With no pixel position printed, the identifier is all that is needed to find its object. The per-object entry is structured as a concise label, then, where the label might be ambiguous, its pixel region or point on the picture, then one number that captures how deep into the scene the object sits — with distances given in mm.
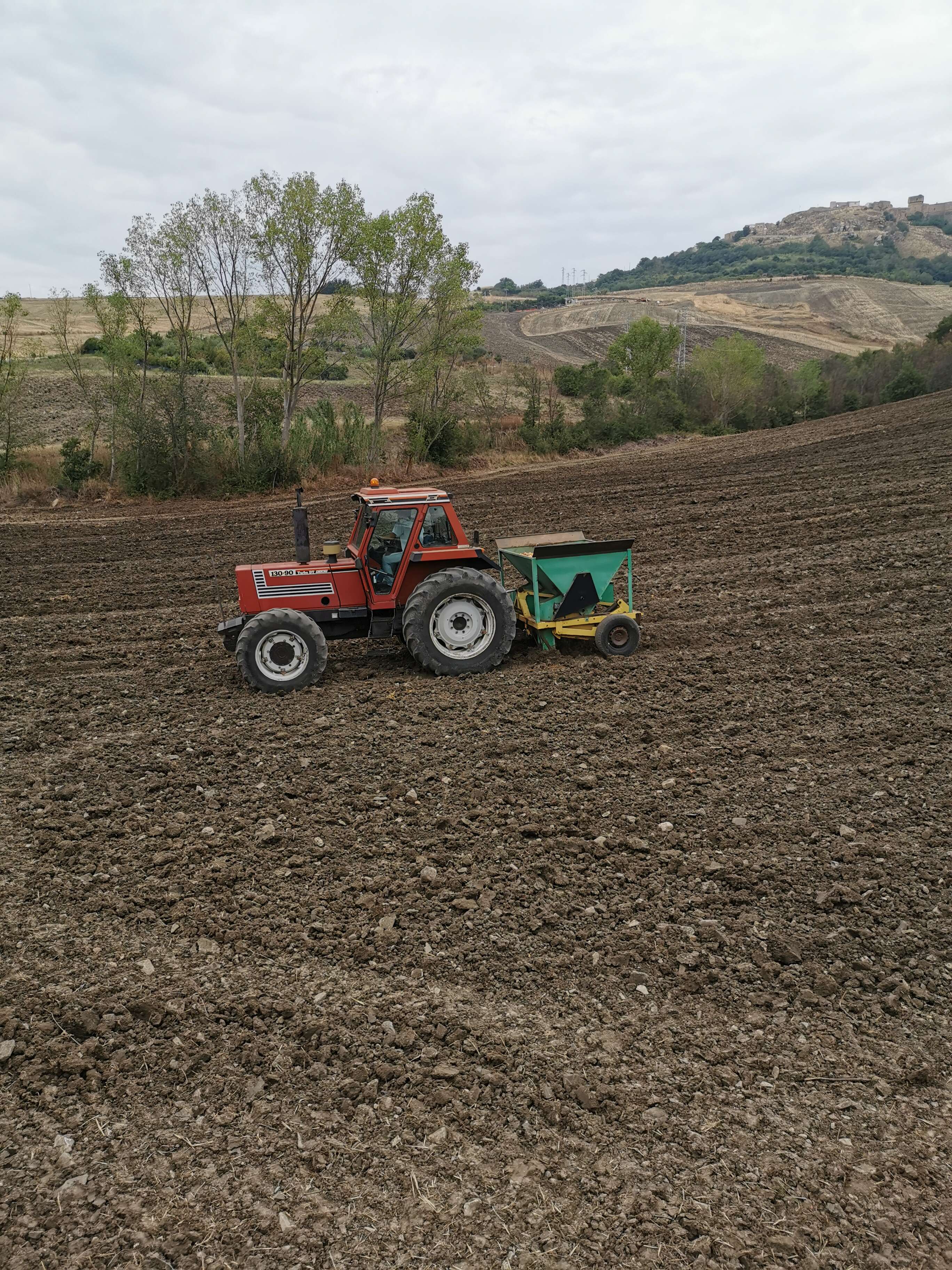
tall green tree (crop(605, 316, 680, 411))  50094
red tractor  7879
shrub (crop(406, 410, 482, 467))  27859
